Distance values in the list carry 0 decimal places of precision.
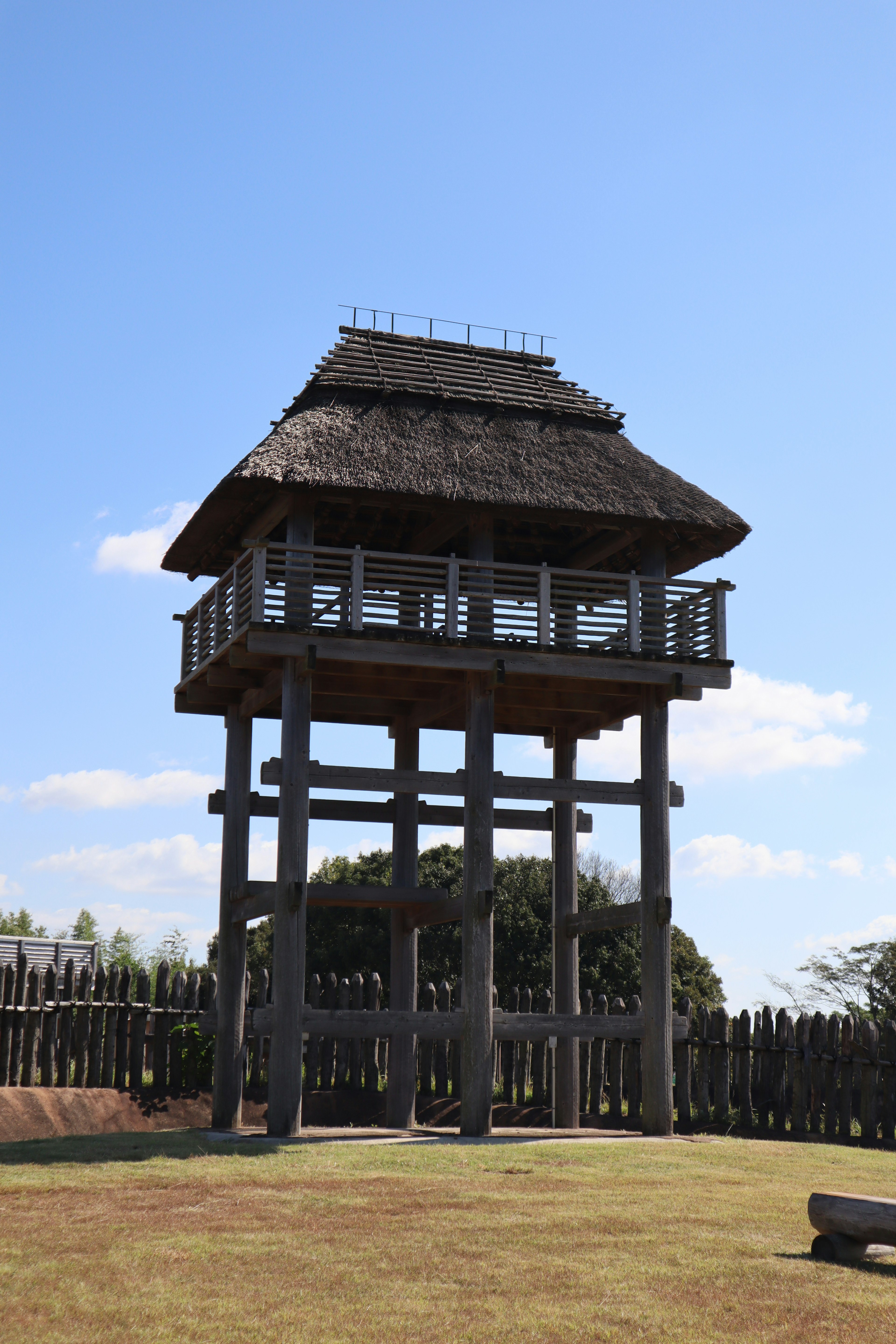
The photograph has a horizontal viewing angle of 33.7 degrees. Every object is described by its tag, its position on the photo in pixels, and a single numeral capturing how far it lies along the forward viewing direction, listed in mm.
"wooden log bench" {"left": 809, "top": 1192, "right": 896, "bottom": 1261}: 9961
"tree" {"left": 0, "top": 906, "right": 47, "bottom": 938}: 55750
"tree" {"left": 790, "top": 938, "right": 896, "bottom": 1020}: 43000
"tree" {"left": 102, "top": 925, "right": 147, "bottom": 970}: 48750
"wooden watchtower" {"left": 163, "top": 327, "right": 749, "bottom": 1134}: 18453
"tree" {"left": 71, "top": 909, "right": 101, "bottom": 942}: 54531
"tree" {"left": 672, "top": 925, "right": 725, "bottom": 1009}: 37875
